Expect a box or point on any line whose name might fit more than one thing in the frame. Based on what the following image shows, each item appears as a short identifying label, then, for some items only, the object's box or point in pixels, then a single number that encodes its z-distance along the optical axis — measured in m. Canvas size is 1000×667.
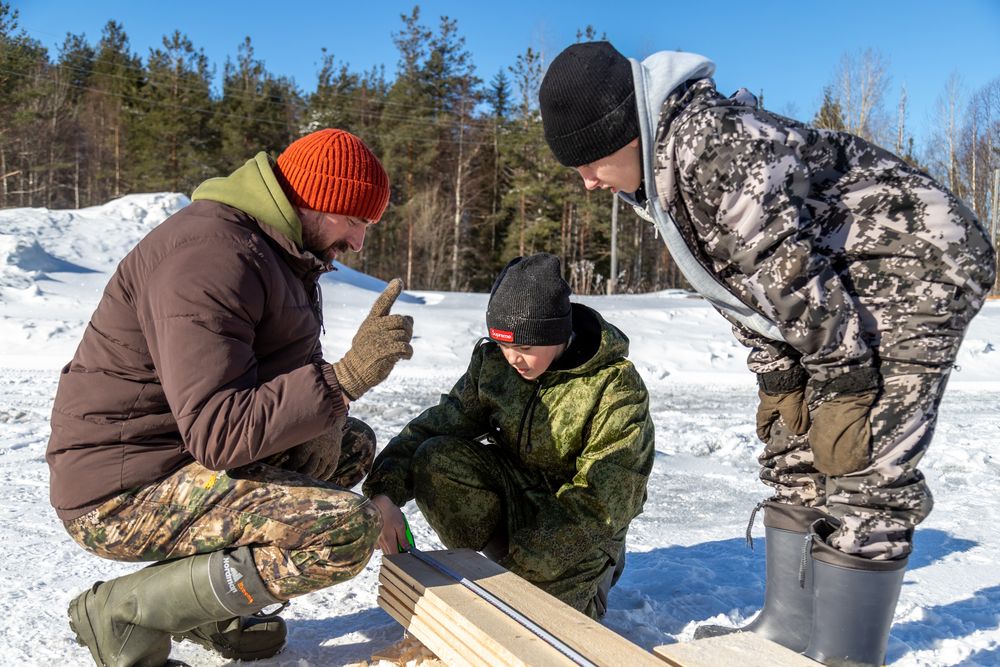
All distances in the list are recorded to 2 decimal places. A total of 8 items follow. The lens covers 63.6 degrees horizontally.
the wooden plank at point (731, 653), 1.71
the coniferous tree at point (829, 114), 28.41
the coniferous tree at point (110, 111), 30.02
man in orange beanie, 1.84
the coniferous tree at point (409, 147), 29.14
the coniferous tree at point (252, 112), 29.06
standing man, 1.65
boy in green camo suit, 2.51
